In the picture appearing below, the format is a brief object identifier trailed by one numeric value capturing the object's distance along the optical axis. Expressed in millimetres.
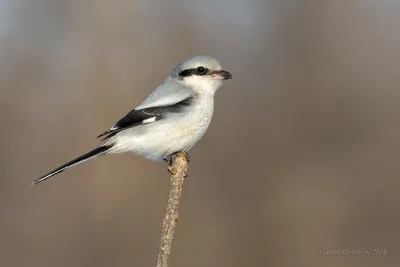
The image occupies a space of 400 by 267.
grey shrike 6343
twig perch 6138
